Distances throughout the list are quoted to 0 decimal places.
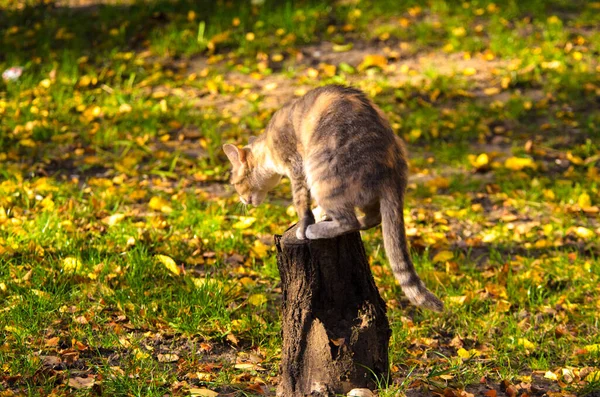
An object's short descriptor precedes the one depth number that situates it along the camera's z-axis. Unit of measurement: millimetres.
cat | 6527
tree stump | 6816
